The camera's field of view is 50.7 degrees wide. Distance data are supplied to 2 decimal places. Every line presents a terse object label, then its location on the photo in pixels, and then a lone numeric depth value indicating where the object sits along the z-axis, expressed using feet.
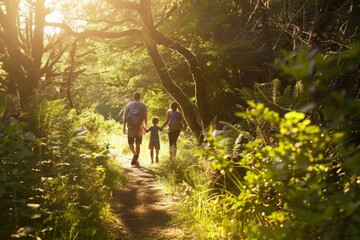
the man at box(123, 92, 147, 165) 35.86
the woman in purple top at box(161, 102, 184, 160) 36.22
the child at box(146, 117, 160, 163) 36.65
